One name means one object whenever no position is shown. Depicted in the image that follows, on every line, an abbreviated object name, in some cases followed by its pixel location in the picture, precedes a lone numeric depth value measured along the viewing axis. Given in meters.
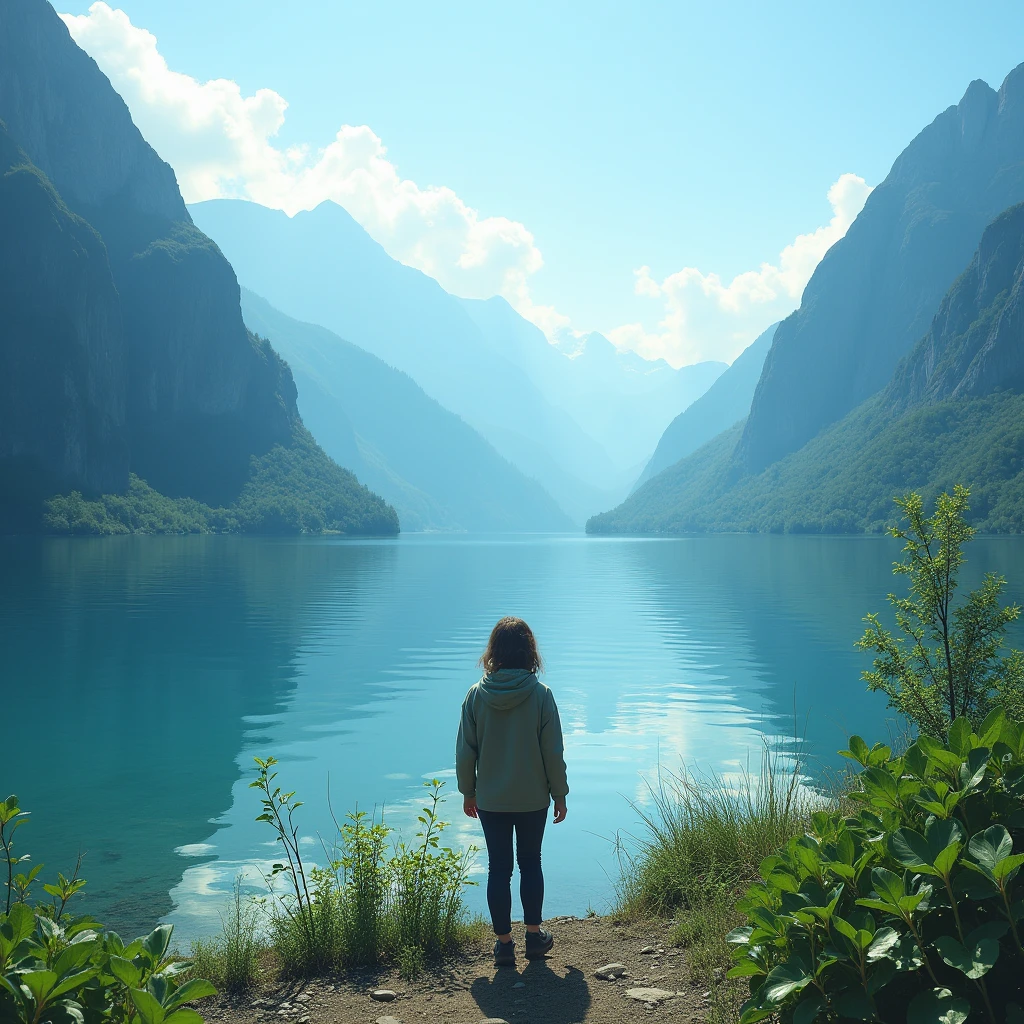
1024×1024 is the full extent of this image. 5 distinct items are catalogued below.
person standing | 6.08
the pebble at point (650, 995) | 5.12
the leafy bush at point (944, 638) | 8.32
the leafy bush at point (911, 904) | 2.90
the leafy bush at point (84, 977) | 2.80
